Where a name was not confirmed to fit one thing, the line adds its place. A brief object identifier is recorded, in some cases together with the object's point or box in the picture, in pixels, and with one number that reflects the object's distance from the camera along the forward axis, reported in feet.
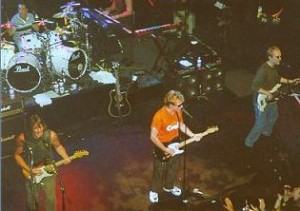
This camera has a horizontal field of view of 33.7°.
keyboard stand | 34.55
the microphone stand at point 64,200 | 23.31
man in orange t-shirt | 22.24
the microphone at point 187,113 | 29.84
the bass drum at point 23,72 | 29.37
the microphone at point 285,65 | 36.09
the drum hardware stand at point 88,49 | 33.42
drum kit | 29.63
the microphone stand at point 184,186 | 24.44
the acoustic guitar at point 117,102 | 30.37
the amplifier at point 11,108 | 28.45
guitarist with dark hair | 21.13
